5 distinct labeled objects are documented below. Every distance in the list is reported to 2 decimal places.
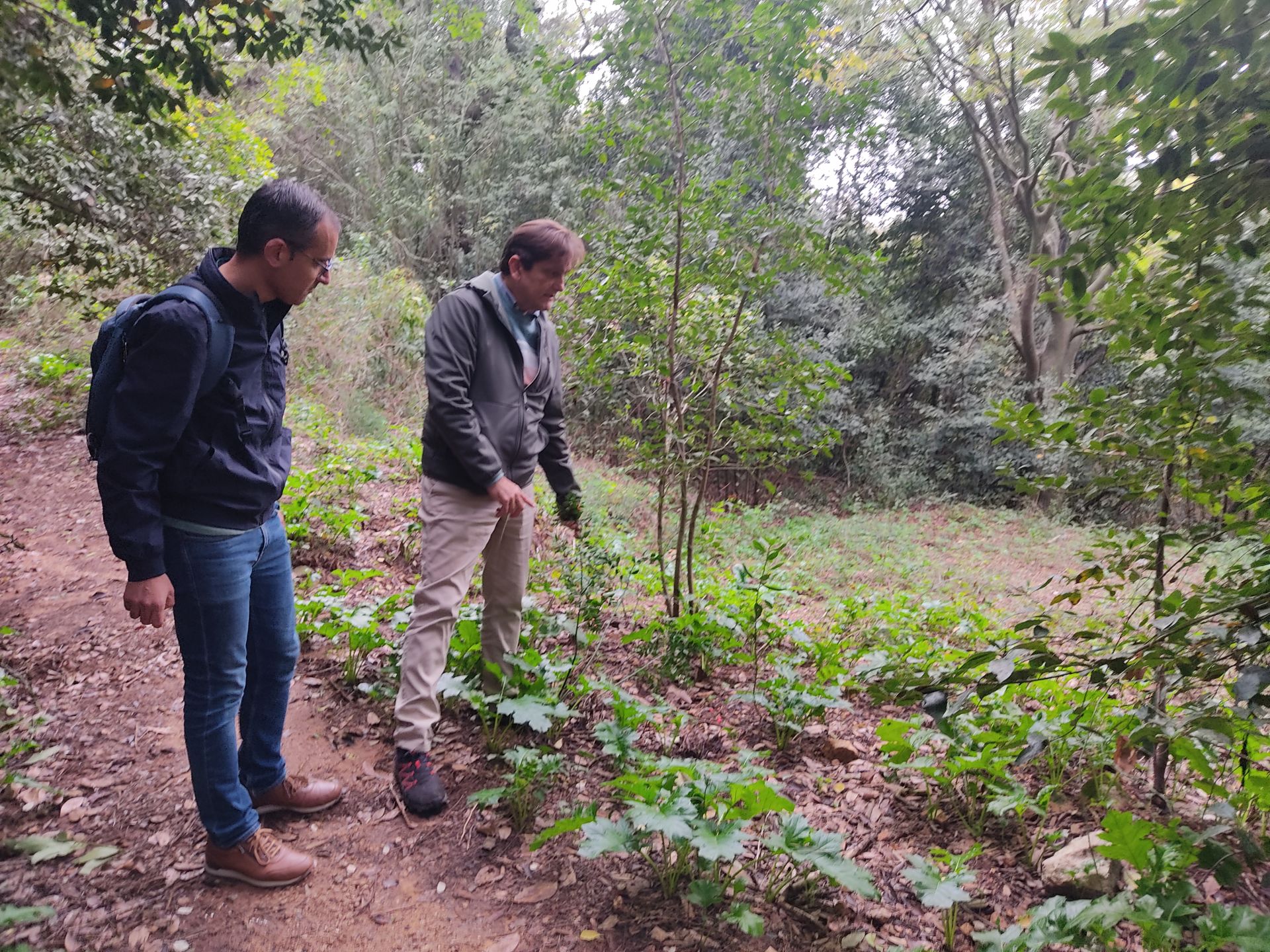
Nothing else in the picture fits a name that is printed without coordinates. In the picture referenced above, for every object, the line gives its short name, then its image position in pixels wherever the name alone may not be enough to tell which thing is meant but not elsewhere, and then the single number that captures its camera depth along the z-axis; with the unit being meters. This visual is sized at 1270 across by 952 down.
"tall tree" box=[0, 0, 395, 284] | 2.93
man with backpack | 1.84
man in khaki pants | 2.71
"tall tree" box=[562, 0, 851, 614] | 3.95
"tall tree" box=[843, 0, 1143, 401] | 12.20
